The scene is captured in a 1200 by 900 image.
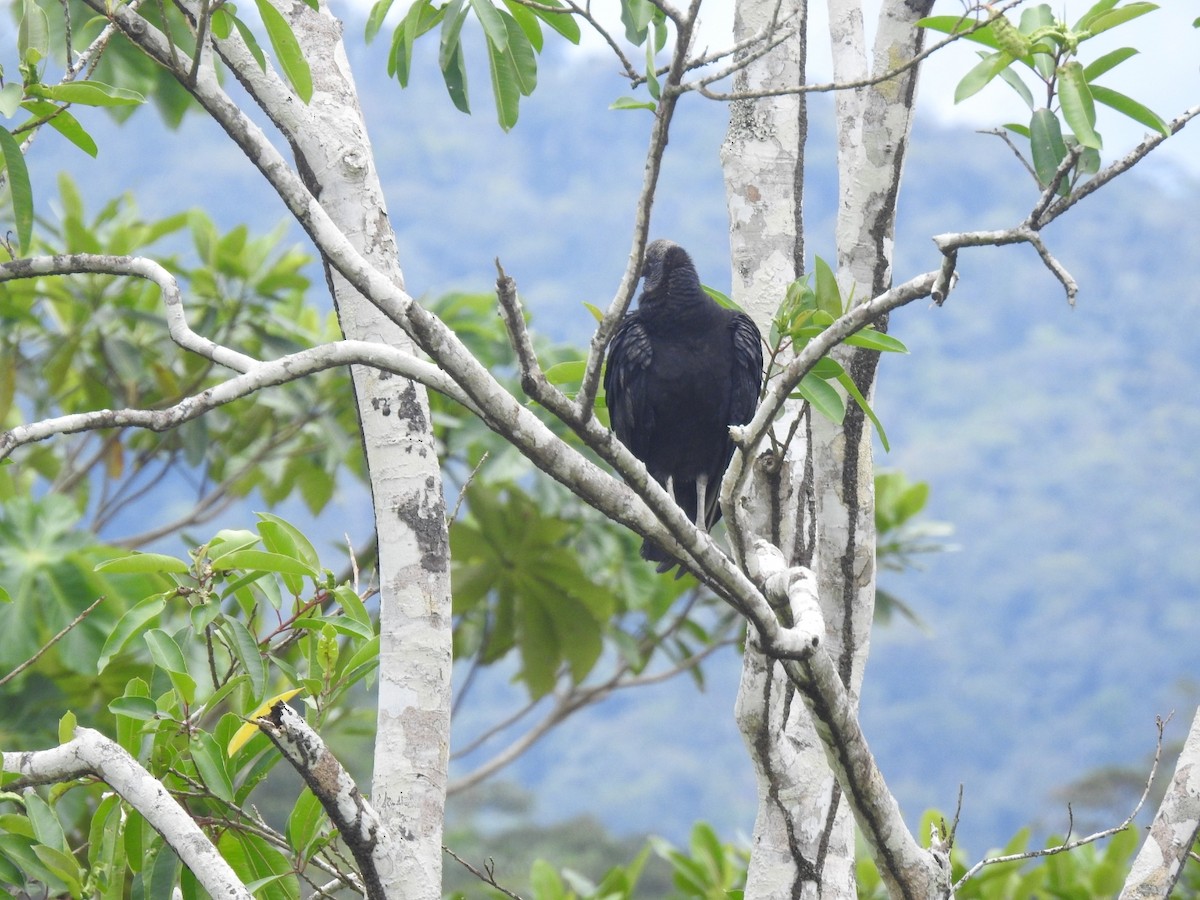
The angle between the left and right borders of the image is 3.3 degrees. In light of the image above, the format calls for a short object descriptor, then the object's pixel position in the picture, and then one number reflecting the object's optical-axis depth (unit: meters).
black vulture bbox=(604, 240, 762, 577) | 28.72
